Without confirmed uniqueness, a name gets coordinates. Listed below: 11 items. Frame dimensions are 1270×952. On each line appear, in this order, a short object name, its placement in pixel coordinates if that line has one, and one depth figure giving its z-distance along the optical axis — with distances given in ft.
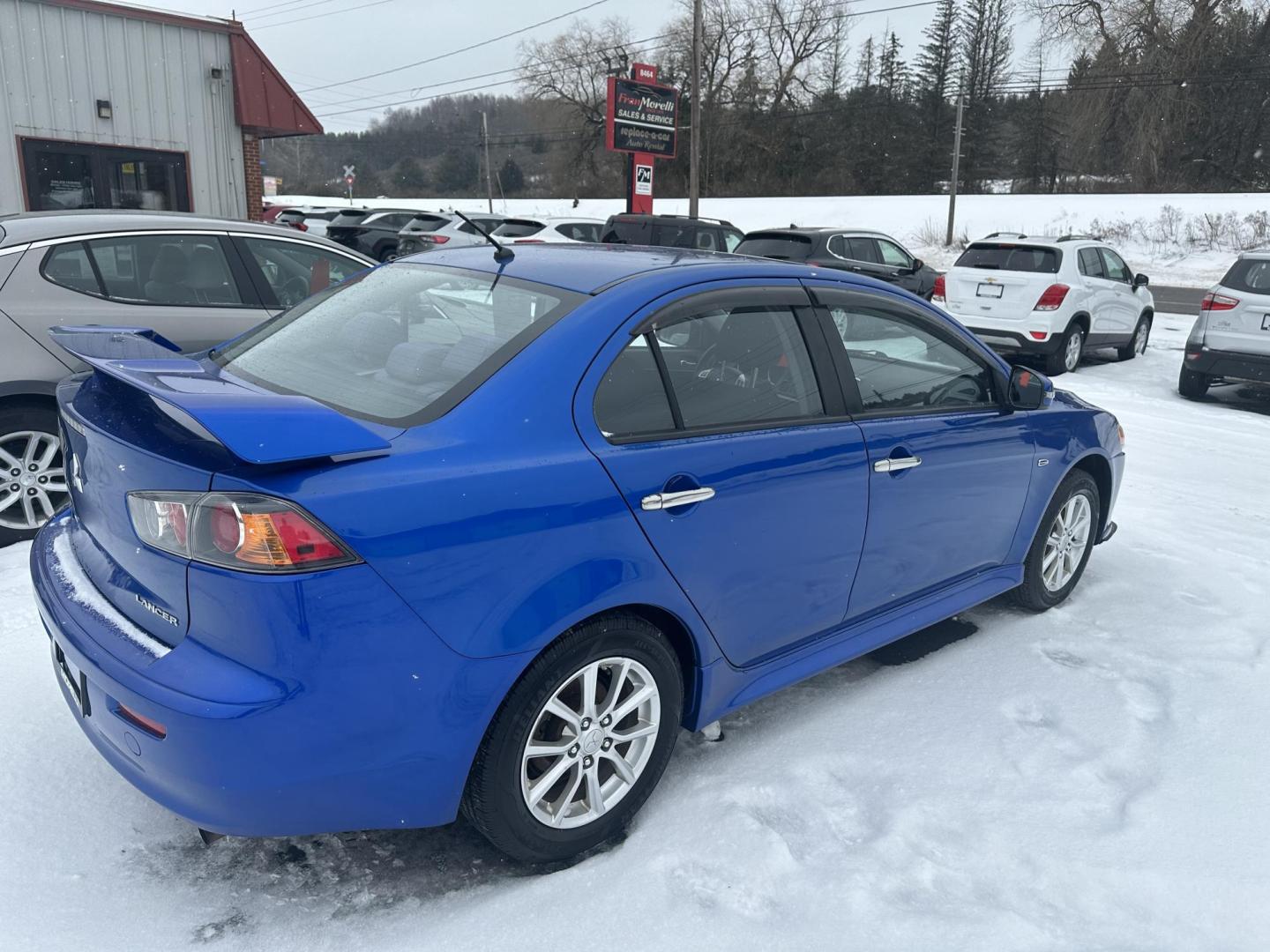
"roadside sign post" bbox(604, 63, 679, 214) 71.41
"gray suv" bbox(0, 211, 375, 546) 15.01
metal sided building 41.16
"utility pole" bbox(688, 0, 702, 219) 84.53
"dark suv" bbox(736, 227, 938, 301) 42.88
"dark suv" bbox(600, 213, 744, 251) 44.06
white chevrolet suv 36.65
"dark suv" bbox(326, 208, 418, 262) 65.98
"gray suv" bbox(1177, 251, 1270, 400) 31.73
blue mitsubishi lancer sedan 6.73
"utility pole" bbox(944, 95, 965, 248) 119.55
